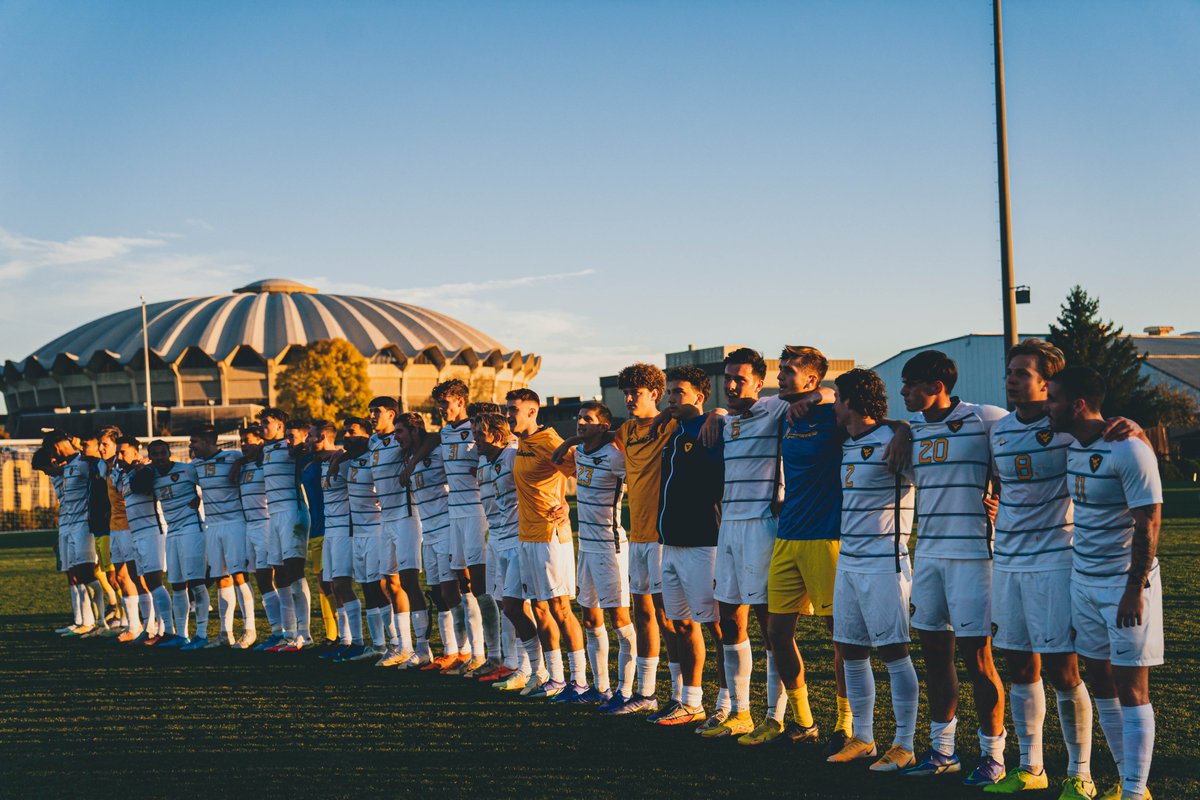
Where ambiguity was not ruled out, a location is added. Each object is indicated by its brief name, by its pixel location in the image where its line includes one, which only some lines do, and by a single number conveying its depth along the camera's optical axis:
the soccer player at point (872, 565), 5.68
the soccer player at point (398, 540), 9.65
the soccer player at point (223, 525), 11.14
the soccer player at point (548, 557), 7.95
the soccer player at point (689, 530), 6.79
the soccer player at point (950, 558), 5.41
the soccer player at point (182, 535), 11.35
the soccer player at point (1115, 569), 4.69
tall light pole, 12.47
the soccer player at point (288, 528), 10.74
